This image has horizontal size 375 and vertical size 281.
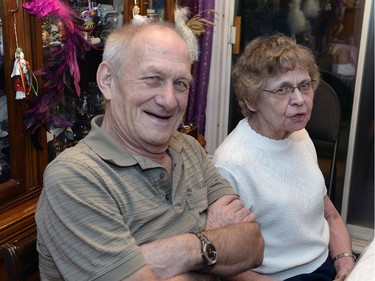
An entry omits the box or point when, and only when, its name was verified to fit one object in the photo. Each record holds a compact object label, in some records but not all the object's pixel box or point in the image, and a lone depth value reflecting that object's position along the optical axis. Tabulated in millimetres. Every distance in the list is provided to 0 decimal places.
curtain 3135
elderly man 1091
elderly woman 1623
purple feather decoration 1731
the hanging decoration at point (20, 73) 1637
